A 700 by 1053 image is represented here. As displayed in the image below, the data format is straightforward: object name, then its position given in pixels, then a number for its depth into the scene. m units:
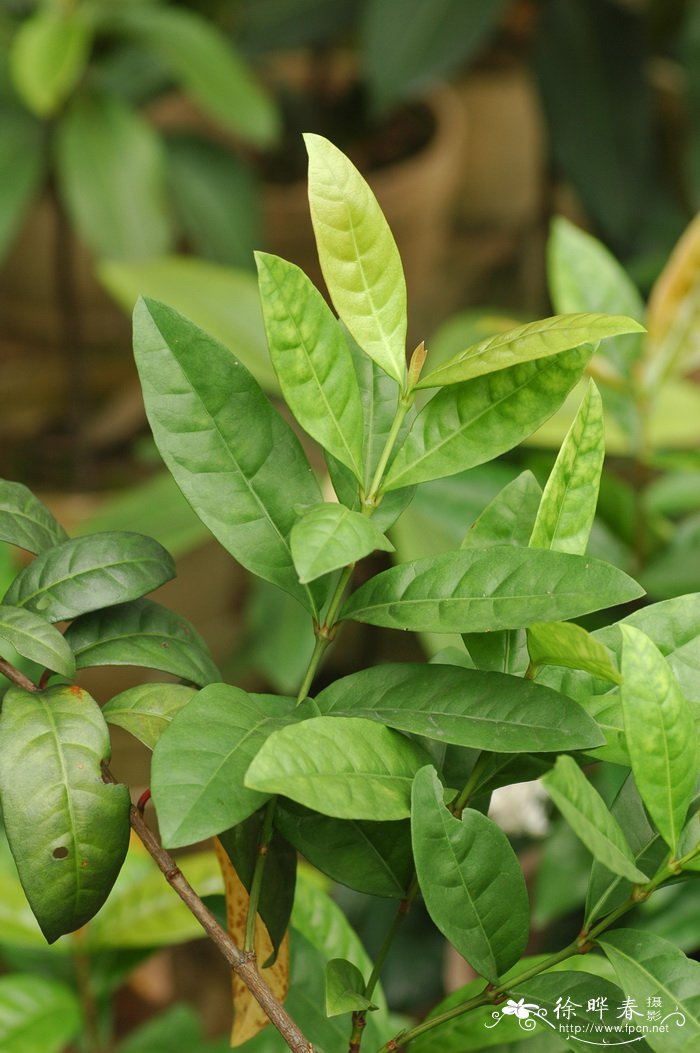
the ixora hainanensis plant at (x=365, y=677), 0.79
